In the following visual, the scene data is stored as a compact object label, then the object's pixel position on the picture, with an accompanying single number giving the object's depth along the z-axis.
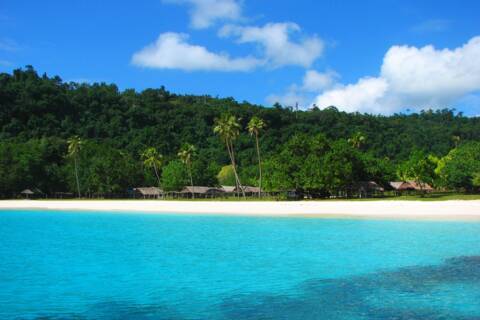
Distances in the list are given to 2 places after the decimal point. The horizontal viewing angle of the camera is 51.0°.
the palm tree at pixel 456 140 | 116.16
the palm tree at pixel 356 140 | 85.19
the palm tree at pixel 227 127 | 68.94
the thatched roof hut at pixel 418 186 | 81.79
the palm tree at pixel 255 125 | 69.12
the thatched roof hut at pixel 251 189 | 86.06
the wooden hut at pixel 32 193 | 80.50
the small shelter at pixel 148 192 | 85.52
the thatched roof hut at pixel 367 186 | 70.36
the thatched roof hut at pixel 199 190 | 83.69
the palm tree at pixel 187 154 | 81.32
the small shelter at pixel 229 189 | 89.87
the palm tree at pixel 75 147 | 81.51
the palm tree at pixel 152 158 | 86.44
